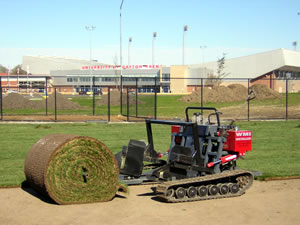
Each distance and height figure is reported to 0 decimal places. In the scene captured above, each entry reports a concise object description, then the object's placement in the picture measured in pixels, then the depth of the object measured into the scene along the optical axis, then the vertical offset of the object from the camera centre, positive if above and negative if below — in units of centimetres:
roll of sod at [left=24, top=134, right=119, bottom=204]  752 -123
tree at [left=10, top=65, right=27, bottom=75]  15181 +1159
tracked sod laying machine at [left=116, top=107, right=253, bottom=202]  812 -124
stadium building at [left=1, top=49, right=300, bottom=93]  9712 +823
